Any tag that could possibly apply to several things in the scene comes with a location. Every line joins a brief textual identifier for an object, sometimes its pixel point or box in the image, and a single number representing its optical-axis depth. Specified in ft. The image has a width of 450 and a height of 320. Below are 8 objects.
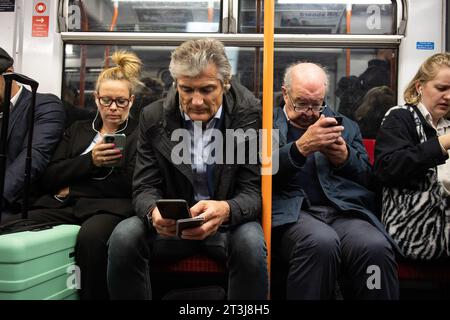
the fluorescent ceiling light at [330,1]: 10.30
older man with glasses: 5.87
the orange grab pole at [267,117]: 6.37
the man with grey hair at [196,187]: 5.78
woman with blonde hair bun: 6.55
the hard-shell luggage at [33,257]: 5.39
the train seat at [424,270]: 6.61
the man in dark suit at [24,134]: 7.65
